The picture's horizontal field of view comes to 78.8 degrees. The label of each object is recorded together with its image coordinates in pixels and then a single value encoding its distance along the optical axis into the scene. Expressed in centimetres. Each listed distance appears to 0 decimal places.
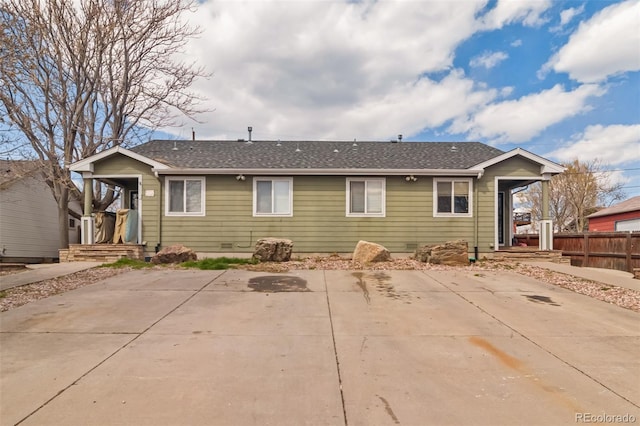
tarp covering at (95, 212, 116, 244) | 1289
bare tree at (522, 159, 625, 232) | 3031
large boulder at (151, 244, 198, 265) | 1115
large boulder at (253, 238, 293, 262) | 1132
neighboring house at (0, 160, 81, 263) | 1575
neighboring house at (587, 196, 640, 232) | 2346
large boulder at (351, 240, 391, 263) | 1103
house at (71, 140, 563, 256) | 1283
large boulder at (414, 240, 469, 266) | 1098
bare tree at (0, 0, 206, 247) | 1438
